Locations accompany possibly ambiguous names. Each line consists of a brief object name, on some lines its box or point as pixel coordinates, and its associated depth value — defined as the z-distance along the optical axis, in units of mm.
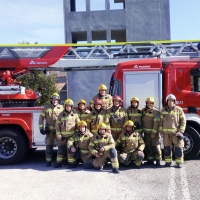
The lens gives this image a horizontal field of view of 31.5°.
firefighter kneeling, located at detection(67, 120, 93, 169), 7930
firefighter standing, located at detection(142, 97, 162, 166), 7934
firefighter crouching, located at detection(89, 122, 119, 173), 7627
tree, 19506
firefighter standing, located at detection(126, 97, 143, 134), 8039
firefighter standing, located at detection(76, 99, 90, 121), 8367
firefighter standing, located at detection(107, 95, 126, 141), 8078
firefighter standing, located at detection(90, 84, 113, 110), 8391
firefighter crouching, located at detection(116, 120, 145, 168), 7754
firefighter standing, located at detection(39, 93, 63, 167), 8250
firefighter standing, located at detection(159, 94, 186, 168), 7742
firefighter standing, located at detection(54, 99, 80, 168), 8078
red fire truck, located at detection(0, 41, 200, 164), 8352
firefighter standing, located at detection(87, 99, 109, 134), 8070
